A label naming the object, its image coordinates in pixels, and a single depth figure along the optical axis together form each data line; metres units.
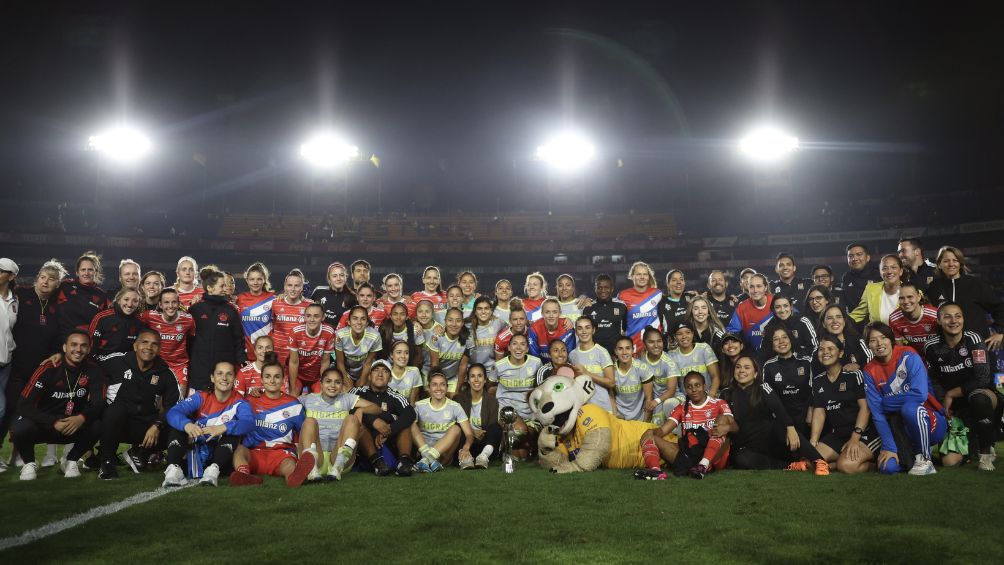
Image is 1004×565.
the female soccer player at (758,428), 5.90
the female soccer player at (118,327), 6.63
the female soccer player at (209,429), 5.47
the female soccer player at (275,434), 5.75
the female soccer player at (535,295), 8.51
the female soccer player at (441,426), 6.33
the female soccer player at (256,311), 7.54
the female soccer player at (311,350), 7.12
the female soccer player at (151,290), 7.18
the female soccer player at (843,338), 6.48
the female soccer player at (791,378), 6.28
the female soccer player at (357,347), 7.05
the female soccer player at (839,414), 5.84
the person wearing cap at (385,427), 6.03
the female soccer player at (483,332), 7.59
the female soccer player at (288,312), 7.25
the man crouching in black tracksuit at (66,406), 5.86
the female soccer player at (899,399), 5.67
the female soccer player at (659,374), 6.96
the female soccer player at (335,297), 7.89
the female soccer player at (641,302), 8.32
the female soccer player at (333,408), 6.13
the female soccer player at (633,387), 7.03
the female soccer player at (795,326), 6.94
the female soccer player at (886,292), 6.96
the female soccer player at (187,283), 7.73
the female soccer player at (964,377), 5.81
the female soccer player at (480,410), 6.68
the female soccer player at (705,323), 7.52
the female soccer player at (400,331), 7.32
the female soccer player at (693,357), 7.08
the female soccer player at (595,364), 7.03
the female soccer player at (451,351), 7.42
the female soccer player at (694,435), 5.75
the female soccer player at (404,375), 6.78
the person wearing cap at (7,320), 6.21
